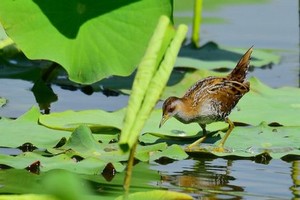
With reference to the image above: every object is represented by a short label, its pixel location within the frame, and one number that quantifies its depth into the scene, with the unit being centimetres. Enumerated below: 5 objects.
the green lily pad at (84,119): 1046
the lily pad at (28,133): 980
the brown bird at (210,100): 1084
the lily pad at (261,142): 1006
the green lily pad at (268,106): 1132
